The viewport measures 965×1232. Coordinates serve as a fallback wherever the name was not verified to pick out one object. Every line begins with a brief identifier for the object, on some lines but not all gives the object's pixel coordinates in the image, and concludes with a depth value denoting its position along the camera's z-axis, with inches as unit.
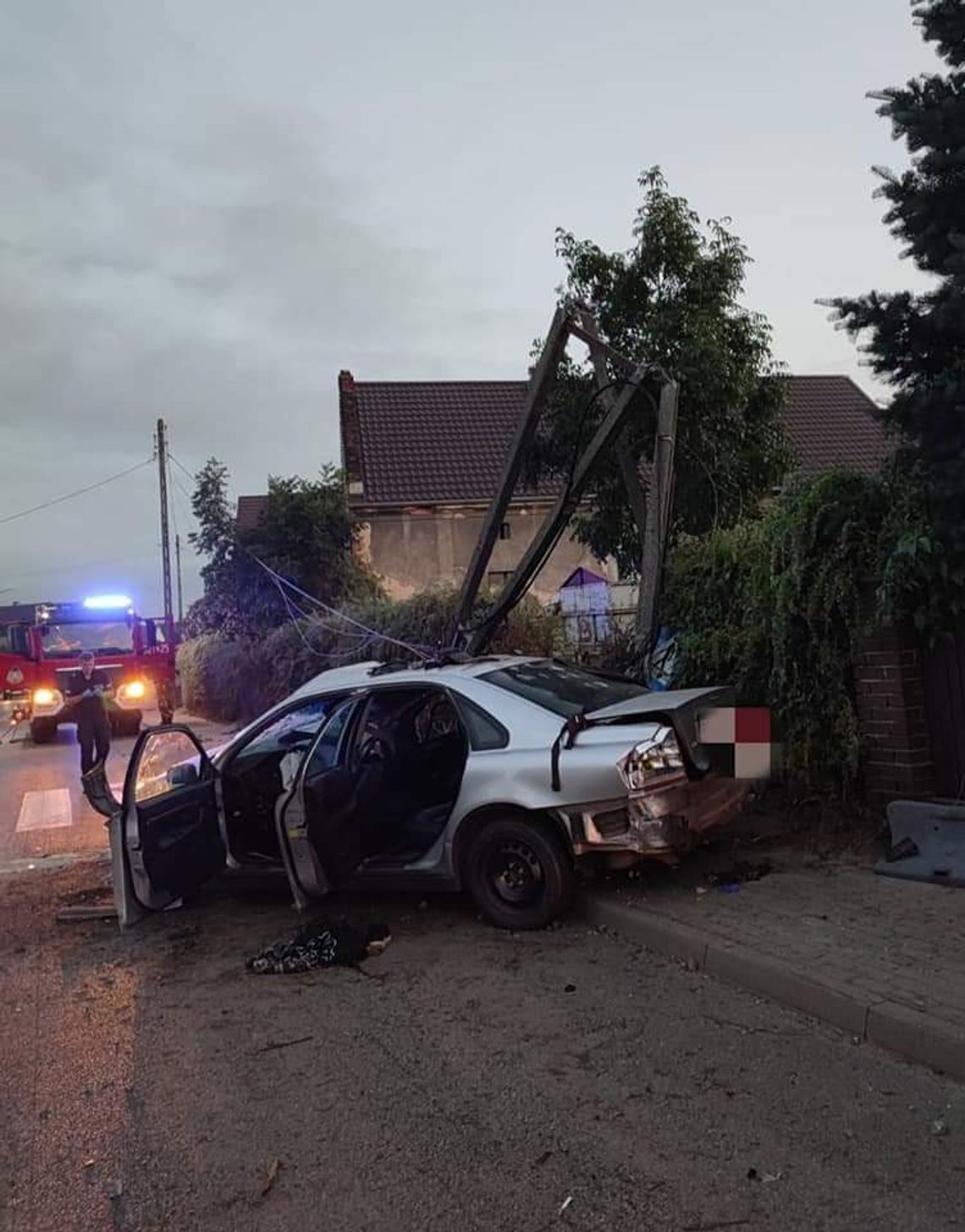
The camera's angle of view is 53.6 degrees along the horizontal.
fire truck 775.7
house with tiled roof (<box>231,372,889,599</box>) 840.3
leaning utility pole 294.8
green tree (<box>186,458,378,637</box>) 711.7
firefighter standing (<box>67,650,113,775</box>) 424.5
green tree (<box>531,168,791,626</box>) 413.7
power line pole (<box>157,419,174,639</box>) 1087.9
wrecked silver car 202.4
